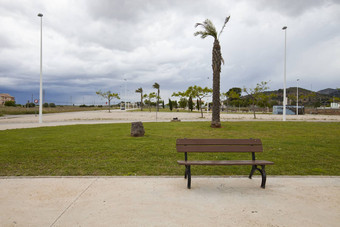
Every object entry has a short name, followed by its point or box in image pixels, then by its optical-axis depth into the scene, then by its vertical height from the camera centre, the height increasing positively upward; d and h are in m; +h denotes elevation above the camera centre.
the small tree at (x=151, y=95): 61.56 +3.80
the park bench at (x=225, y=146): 4.08 -0.71
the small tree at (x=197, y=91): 30.47 +2.52
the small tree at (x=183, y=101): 80.86 +2.99
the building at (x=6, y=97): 98.49 +4.92
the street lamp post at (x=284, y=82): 23.21 +2.96
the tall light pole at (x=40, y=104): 18.52 +0.32
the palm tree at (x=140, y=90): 58.61 +4.90
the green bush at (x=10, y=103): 55.06 +1.10
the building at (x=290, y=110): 45.36 +0.09
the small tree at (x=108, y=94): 54.12 +3.37
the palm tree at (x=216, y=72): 14.15 +2.36
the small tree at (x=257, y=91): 29.43 +2.51
